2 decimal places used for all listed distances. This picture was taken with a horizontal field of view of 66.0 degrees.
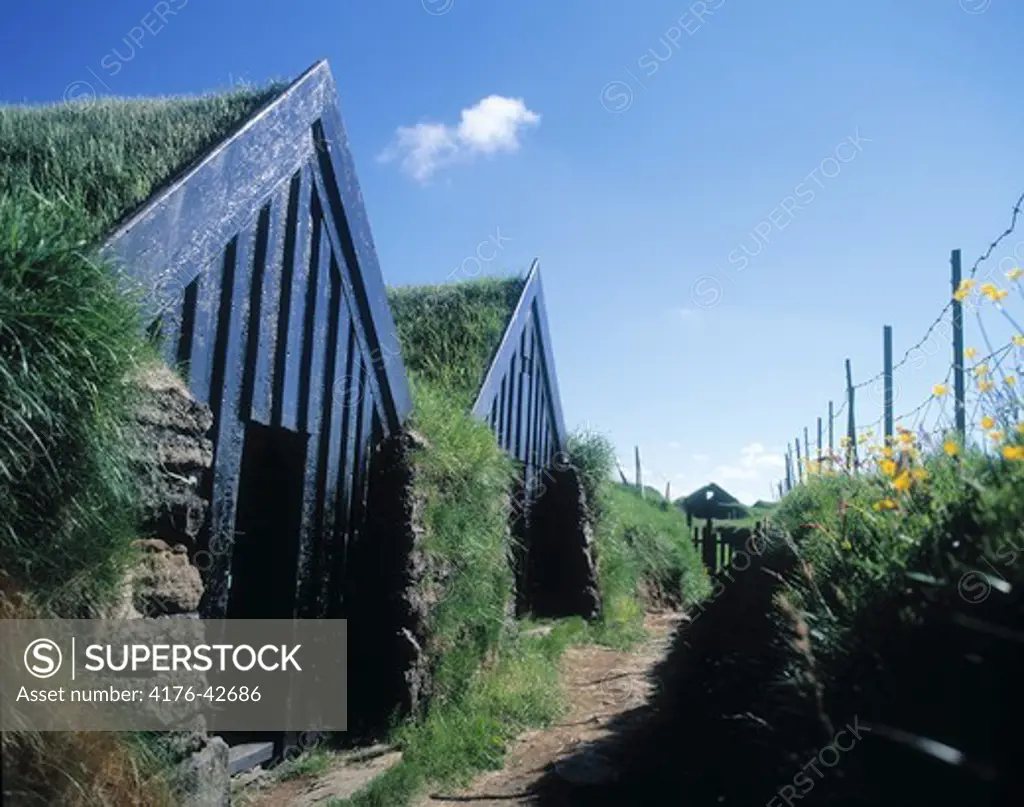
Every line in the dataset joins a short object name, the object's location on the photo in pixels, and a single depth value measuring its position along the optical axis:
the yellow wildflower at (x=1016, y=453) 2.12
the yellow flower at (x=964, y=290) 3.20
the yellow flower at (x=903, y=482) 2.76
